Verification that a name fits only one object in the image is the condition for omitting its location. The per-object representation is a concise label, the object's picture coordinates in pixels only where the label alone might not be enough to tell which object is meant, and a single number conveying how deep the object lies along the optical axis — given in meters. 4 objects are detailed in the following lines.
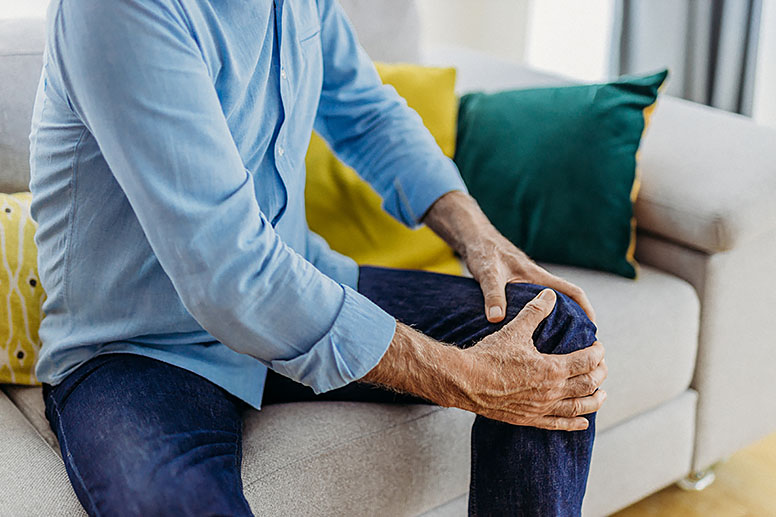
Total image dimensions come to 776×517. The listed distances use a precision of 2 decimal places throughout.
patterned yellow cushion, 1.08
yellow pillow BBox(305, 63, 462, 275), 1.43
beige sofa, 0.99
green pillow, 1.40
